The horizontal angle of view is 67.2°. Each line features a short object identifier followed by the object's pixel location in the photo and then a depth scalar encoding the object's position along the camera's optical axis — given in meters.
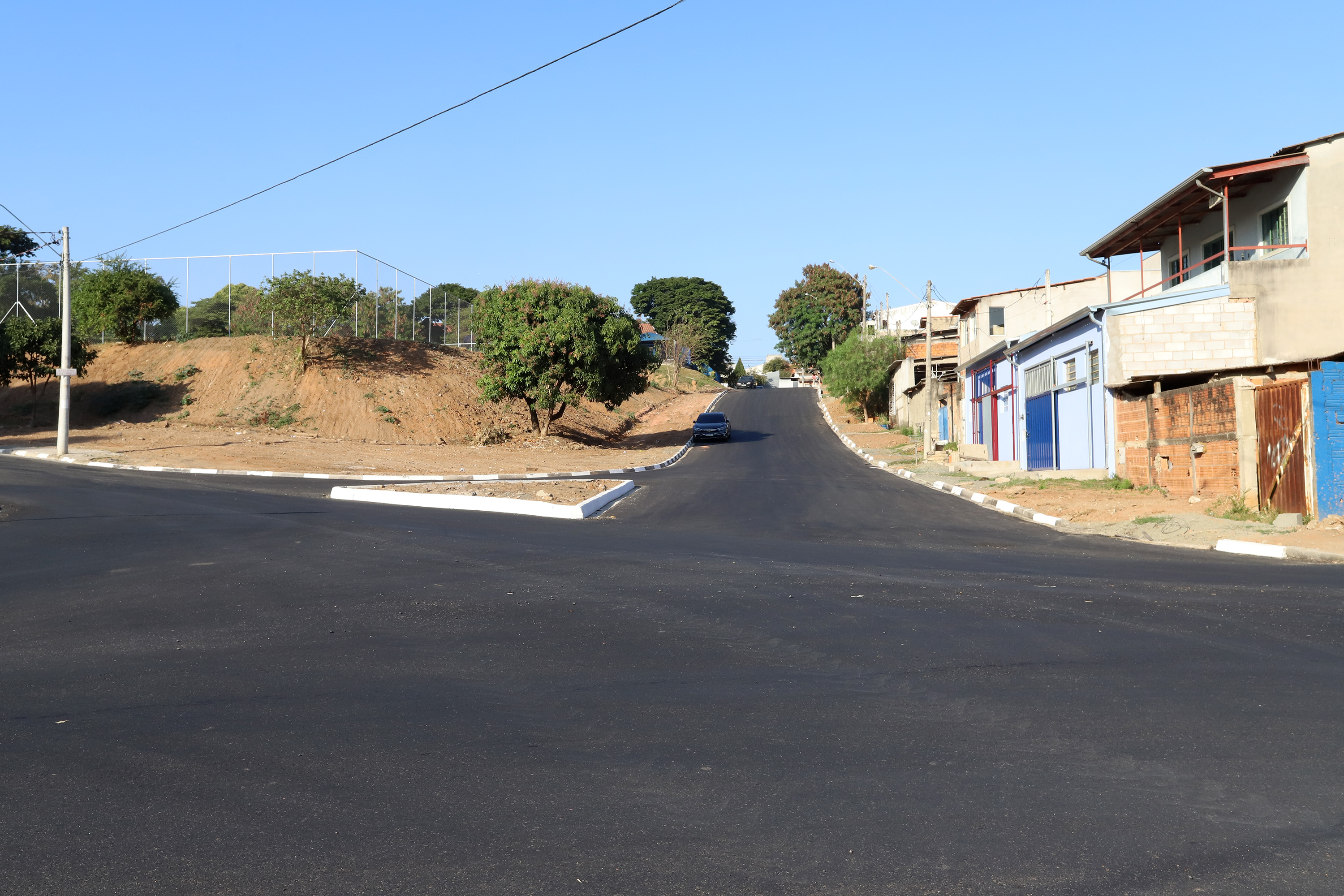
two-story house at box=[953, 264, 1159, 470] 37.34
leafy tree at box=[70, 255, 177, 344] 49.59
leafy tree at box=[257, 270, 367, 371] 46.16
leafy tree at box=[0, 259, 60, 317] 52.91
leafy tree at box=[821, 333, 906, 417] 62.69
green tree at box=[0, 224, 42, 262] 78.44
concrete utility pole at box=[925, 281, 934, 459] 38.97
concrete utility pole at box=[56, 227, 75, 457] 30.34
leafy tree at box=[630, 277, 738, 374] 129.00
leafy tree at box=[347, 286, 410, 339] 52.38
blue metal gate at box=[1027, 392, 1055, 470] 30.66
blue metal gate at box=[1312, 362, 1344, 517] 15.18
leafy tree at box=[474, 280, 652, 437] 43.88
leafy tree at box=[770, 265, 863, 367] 105.06
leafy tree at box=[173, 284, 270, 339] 52.25
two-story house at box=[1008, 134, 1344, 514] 16.06
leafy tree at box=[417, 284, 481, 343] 58.28
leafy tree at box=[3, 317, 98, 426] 42.12
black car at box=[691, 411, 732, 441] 51.19
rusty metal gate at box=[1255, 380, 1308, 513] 15.73
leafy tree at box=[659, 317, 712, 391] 94.44
